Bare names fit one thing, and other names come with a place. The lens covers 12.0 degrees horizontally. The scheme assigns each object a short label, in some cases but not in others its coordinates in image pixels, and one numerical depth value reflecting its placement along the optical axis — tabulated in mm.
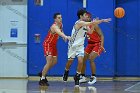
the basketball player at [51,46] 16404
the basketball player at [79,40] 15964
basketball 19133
